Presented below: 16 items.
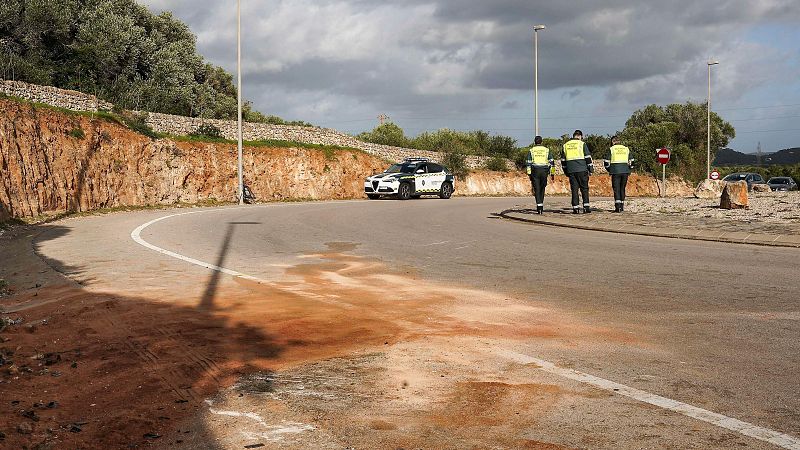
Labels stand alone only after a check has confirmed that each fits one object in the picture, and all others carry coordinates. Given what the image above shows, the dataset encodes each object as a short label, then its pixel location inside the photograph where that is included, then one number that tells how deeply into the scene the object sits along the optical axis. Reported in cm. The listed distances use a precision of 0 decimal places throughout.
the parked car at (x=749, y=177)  4925
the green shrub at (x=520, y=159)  5944
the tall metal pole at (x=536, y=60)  3961
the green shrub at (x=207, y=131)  4050
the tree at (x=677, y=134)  6600
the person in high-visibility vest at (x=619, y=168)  2105
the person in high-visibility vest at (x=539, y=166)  2116
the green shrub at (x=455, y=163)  5088
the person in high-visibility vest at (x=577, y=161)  2003
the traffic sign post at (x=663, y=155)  4140
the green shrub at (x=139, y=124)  3516
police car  3603
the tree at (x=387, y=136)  6219
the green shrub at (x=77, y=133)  2957
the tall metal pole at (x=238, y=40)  3494
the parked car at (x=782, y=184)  5014
